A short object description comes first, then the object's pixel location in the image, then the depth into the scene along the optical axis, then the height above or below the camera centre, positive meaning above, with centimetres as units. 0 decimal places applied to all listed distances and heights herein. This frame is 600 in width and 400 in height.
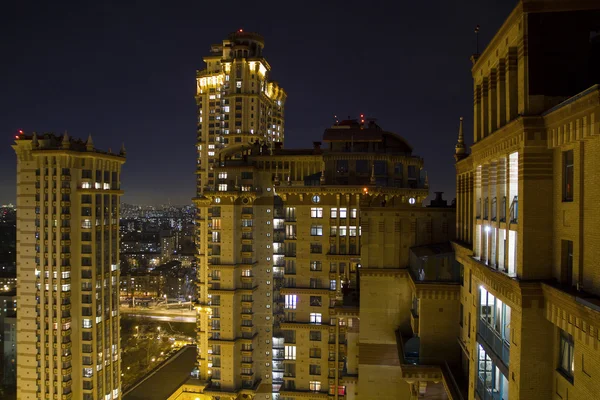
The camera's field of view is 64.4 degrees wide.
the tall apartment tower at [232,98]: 9131 +2026
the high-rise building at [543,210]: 1095 -28
